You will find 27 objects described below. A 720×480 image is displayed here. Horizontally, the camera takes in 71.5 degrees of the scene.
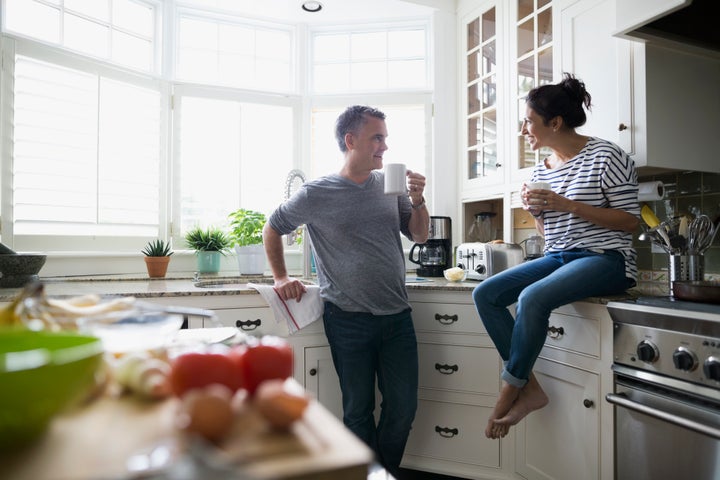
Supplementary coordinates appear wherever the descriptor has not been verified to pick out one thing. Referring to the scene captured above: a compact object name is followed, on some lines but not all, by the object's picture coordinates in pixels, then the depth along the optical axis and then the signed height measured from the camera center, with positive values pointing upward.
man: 1.95 -0.15
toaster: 2.40 -0.08
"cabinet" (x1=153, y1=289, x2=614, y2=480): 1.83 -0.60
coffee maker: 2.71 -0.04
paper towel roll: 1.97 +0.21
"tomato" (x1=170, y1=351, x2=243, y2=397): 0.52 -0.14
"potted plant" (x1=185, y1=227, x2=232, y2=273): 2.61 -0.02
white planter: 2.61 -0.09
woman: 1.70 +0.00
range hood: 1.68 +0.78
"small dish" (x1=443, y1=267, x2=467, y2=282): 2.43 -0.16
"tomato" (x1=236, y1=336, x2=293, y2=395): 0.56 -0.14
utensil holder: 1.78 -0.09
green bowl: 0.43 -0.13
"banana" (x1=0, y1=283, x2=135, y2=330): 0.66 -0.10
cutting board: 0.39 -0.18
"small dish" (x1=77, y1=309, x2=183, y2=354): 0.68 -0.12
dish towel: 2.07 -0.27
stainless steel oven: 1.39 -0.44
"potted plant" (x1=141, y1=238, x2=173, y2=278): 2.49 -0.09
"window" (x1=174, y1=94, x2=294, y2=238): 2.84 +0.50
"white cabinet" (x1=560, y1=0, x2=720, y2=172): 1.88 +0.57
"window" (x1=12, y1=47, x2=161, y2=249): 2.27 +0.42
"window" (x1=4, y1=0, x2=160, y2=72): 2.31 +1.07
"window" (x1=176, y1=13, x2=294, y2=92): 2.91 +1.13
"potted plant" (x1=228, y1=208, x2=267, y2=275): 2.62 +0.01
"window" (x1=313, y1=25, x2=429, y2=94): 3.15 +1.16
